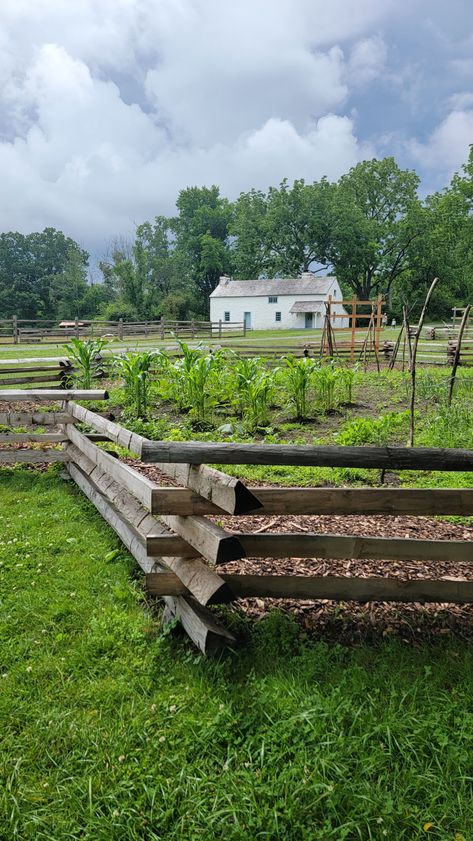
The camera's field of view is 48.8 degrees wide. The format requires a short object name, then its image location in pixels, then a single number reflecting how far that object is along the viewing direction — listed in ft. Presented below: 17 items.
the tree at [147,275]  180.14
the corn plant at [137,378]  27.40
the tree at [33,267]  209.77
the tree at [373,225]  181.27
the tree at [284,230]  185.68
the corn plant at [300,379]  26.89
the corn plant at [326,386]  29.40
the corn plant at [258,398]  25.68
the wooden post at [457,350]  28.48
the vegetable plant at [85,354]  30.09
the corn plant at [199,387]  26.50
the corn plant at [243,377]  26.02
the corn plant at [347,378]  30.50
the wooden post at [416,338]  22.05
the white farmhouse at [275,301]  166.81
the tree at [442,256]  150.10
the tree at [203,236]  213.66
